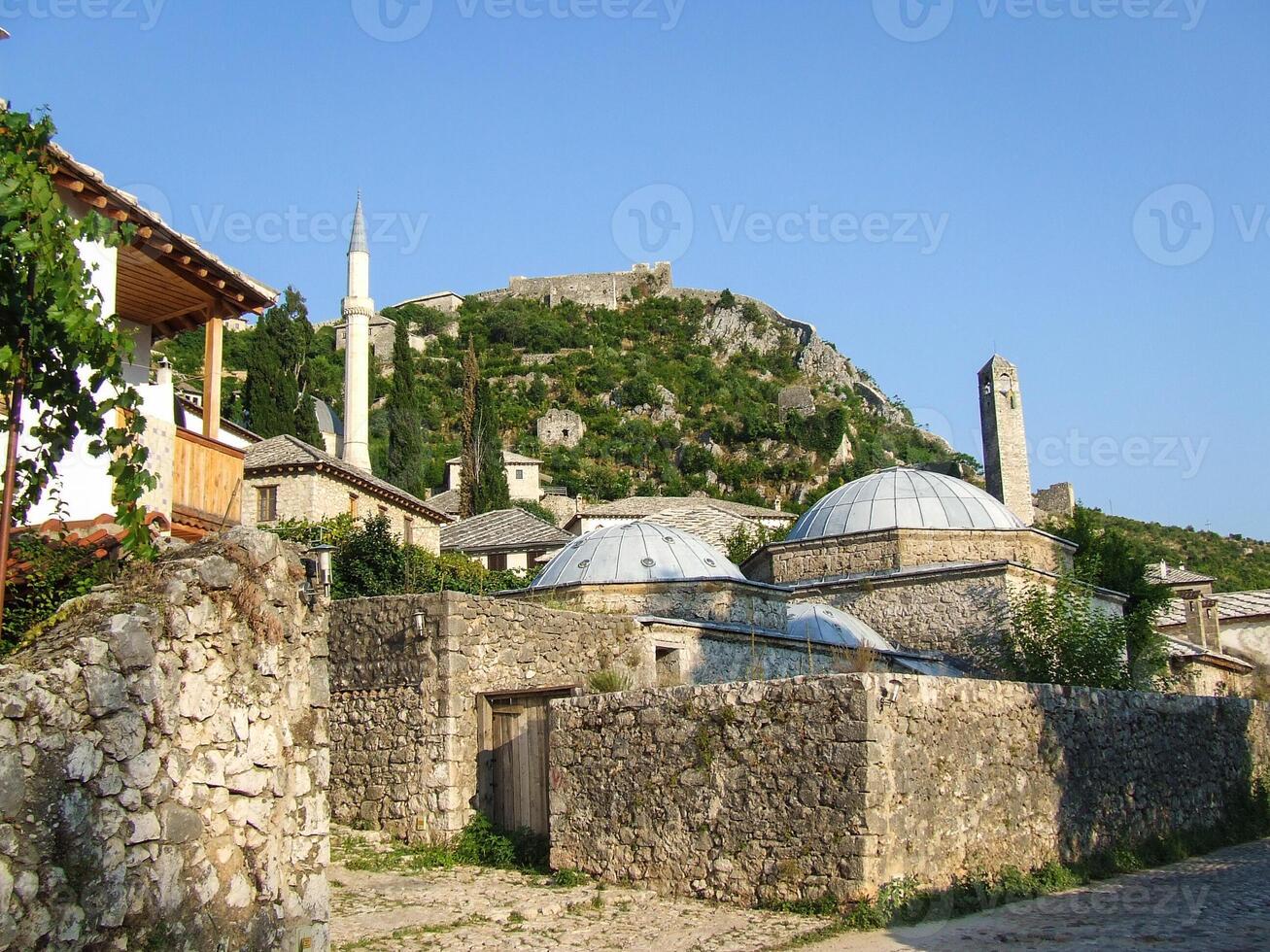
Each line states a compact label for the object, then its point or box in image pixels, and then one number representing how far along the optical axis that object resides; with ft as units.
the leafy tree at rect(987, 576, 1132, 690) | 57.11
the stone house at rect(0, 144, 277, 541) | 34.50
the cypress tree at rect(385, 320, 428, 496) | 186.50
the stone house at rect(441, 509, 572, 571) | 124.77
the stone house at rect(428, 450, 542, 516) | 210.18
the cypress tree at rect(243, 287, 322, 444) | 169.68
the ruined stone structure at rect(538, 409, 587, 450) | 249.96
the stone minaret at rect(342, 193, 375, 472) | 151.43
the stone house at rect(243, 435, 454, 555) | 106.11
